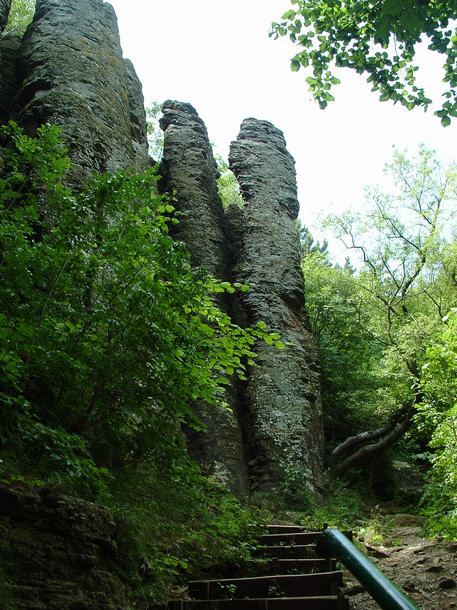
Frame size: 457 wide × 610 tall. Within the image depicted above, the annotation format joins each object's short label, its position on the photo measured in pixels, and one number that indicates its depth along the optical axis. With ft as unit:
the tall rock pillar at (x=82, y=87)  32.35
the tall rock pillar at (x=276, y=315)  36.17
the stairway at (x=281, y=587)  13.51
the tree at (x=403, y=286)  51.80
